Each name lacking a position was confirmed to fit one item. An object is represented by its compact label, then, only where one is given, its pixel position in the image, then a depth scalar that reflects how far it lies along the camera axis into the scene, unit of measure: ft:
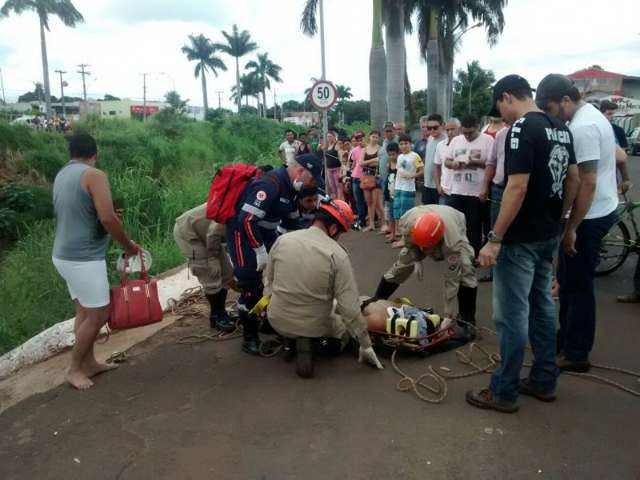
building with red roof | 198.08
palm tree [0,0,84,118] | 110.42
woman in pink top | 31.97
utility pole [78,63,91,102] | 180.22
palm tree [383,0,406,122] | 59.00
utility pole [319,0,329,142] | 44.65
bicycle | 18.69
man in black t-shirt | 9.50
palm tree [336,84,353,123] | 204.11
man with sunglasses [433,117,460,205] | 21.58
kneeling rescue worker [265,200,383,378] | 12.29
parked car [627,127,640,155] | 81.30
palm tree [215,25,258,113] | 190.60
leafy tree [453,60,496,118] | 163.01
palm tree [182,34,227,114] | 197.06
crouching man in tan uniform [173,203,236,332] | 15.89
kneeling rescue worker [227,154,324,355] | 13.89
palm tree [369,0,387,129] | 59.47
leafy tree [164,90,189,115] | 132.45
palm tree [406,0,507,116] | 80.44
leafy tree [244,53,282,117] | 217.97
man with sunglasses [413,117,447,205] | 24.52
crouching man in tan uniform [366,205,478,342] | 13.85
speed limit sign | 33.91
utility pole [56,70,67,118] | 167.86
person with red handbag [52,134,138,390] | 12.11
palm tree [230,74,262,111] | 216.29
